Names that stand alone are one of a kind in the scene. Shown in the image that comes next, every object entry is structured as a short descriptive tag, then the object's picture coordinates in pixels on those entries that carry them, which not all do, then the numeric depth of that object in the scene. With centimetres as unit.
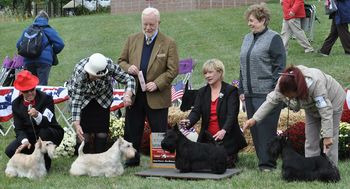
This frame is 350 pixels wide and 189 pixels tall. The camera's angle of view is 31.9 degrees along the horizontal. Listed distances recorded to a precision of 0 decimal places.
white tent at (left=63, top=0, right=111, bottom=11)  4006
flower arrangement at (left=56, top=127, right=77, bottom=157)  770
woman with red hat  664
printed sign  681
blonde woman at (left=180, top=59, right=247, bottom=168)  671
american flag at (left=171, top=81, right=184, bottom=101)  975
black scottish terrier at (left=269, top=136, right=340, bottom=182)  575
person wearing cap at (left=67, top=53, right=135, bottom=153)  642
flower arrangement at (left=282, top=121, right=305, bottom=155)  728
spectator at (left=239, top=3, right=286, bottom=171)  643
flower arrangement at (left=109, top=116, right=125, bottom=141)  807
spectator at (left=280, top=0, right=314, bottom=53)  1355
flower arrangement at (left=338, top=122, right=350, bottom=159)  716
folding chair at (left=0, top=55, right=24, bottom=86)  1069
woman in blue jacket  982
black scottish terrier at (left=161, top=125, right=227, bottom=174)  629
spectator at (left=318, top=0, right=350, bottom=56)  1291
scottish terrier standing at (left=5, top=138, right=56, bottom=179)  642
